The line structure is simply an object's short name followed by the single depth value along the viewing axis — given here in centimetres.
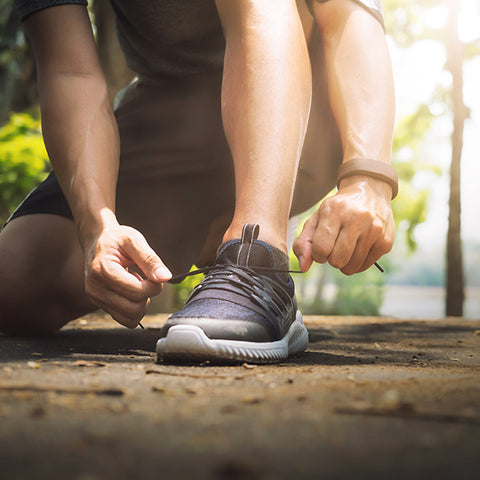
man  119
